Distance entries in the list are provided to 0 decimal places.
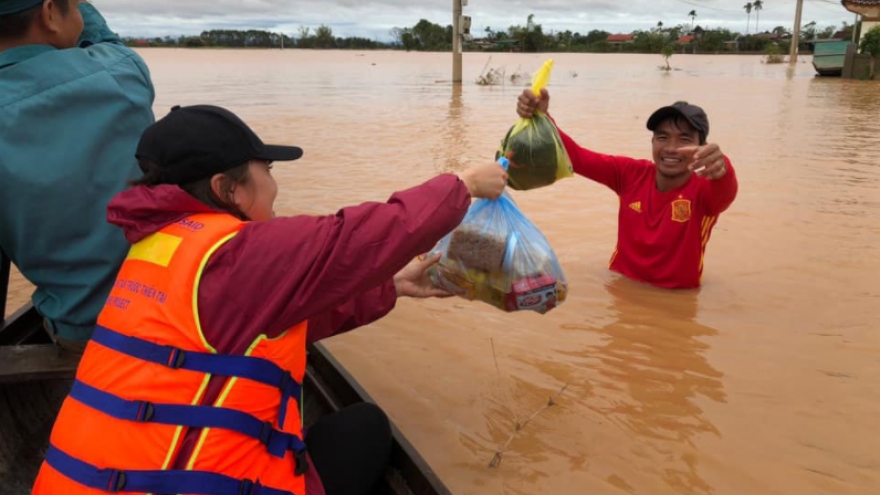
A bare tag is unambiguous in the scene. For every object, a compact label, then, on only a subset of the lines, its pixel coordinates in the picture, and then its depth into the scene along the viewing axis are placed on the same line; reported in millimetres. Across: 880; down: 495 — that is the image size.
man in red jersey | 3979
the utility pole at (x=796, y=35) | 43438
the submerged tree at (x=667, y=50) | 40159
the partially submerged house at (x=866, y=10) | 30031
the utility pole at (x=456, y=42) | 20981
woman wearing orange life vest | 1495
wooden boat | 2188
